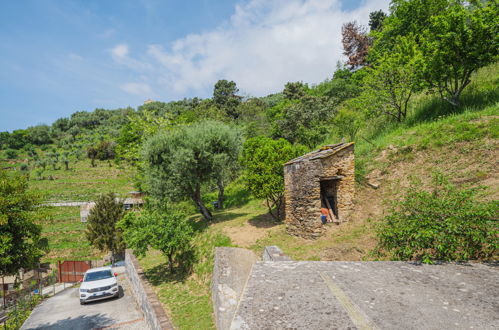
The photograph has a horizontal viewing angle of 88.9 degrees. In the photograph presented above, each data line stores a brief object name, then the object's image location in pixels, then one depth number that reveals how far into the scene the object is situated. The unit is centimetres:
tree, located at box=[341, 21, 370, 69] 4130
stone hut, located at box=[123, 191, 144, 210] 3688
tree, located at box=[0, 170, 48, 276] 806
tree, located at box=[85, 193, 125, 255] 2205
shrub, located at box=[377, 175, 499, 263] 430
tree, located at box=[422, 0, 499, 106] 1084
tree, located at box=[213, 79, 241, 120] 5729
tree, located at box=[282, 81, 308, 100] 4806
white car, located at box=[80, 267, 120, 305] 1219
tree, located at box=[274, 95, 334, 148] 2733
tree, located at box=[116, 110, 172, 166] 2816
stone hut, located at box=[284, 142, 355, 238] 1059
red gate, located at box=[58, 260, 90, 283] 2017
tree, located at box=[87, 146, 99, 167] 6108
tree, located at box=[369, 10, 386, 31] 4412
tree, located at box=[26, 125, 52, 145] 7953
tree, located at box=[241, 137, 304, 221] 1353
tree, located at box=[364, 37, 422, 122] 1389
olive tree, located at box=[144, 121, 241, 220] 1670
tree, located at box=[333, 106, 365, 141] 1834
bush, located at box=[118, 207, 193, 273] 1134
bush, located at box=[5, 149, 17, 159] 6421
